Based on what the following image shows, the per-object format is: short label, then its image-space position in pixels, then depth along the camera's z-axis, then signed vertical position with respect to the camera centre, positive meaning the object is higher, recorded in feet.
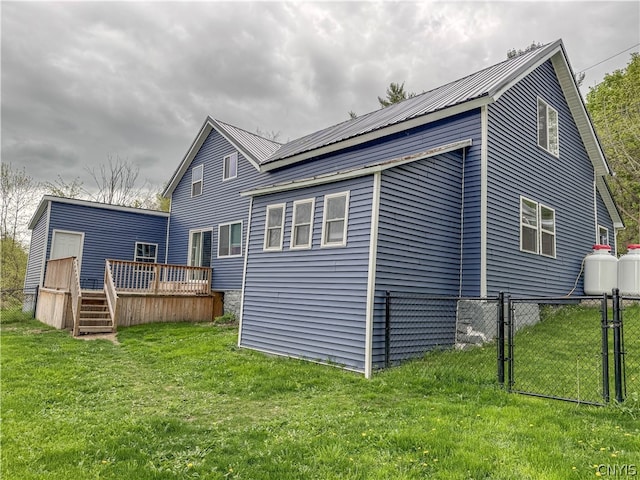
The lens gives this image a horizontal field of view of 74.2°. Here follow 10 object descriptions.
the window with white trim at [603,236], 47.90 +7.47
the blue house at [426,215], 23.76 +5.15
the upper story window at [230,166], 52.11 +14.29
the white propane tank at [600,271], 37.58 +2.68
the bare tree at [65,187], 88.53 +18.24
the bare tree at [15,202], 81.41 +13.33
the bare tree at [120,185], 100.63 +22.03
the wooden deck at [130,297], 39.55 -2.14
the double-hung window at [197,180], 57.52 +13.65
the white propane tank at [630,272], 34.96 +2.52
